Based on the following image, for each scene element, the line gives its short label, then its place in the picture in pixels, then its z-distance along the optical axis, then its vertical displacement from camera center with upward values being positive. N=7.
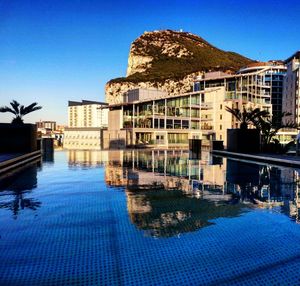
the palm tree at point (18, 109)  20.58 +1.81
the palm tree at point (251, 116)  19.81 +1.33
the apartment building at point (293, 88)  73.25 +12.05
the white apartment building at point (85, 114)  137.75 +10.00
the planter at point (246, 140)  18.48 -0.27
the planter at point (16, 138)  17.65 -0.15
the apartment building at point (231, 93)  46.47 +7.68
